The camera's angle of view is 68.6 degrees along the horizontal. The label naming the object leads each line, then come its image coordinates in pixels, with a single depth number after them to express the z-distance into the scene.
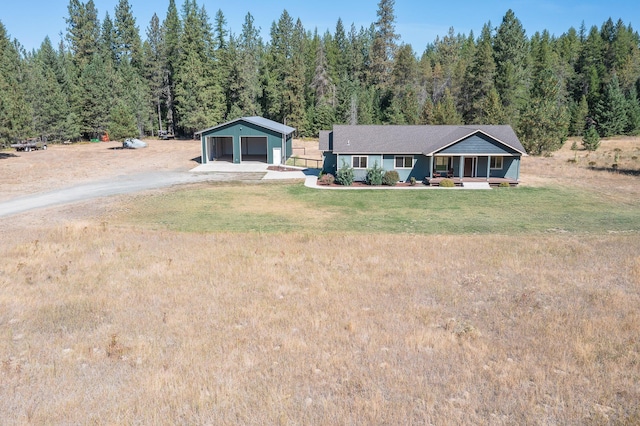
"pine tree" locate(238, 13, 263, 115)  70.44
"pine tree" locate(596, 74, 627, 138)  73.75
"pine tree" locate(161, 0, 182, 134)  76.38
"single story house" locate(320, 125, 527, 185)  34.31
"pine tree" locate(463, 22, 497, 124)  64.69
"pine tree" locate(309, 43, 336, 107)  77.31
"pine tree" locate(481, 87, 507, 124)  52.72
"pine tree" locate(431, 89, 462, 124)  55.31
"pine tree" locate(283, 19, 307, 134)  70.69
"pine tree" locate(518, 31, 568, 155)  49.12
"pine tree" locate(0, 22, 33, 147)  47.94
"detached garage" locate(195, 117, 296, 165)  44.34
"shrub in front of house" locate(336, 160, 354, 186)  34.25
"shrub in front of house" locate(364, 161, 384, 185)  34.50
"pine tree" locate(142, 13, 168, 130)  76.81
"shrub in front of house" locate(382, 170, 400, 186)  34.38
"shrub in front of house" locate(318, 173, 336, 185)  34.50
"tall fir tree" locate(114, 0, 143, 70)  85.56
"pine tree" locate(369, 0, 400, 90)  83.50
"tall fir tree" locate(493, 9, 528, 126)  62.75
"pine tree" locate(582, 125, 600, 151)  55.34
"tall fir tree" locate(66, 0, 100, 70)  83.06
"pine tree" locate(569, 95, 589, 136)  74.62
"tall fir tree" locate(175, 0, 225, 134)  67.50
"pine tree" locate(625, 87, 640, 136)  74.75
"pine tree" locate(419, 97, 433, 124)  57.06
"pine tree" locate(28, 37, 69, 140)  64.44
